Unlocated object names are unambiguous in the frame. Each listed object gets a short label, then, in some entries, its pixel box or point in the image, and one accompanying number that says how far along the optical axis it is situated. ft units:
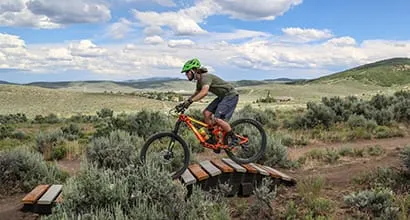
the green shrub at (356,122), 55.38
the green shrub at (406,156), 25.73
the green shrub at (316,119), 58.18
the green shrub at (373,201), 19.92
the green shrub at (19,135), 64.92
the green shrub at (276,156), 33.22
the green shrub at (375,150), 37.42
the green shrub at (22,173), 28.68
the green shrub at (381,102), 70.92
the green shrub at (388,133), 49.49
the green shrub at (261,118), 59.67
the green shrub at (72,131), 59.61
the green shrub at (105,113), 112.47
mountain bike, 26.03
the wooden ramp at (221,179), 22.70
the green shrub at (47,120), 103.57
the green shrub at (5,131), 66.08
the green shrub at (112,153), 30.35
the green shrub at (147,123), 49.37
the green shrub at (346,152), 37.72
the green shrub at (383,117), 58.49
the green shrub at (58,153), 41.52
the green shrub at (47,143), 42.50
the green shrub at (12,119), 103.06
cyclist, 25.75
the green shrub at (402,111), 60.64
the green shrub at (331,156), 35.46
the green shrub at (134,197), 17.46
